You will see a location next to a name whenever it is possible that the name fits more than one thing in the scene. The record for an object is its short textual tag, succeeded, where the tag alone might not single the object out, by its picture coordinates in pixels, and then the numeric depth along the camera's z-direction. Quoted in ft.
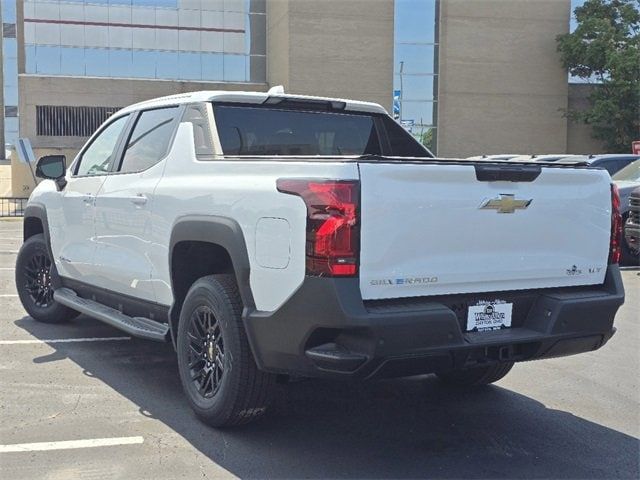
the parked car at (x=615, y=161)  47.47
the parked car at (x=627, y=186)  40.42
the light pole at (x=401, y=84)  125.39
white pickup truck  11.94
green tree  115.96
